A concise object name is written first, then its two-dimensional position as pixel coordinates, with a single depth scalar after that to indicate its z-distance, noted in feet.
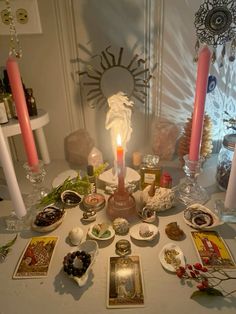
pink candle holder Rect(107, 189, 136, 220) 2.77
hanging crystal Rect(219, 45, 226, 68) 3.20
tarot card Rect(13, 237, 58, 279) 2.20
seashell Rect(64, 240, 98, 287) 2.05
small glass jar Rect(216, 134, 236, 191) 3.04
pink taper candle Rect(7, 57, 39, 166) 2.41
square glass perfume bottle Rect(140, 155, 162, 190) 3.18
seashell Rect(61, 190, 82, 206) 3.05
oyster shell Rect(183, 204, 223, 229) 2.58
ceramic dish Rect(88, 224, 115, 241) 2.48
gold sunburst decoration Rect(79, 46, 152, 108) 3.65
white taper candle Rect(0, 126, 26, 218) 2.34
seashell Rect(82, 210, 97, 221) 2.77
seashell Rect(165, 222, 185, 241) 2.51
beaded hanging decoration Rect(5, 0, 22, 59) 3.22
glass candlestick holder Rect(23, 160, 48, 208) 2.83
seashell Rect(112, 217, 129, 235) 2.57
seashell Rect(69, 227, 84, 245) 2.46
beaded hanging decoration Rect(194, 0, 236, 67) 2.99
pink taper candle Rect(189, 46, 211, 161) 2.33
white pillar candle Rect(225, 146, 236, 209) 2.44
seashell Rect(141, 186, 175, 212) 2.80
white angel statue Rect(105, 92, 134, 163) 3.17
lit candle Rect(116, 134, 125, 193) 2.56
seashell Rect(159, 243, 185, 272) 2.21
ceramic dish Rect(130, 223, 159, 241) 2.48
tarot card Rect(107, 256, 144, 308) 1.94
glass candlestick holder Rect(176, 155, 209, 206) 2.89
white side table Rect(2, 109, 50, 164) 3.22
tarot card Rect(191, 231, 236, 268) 2.23
